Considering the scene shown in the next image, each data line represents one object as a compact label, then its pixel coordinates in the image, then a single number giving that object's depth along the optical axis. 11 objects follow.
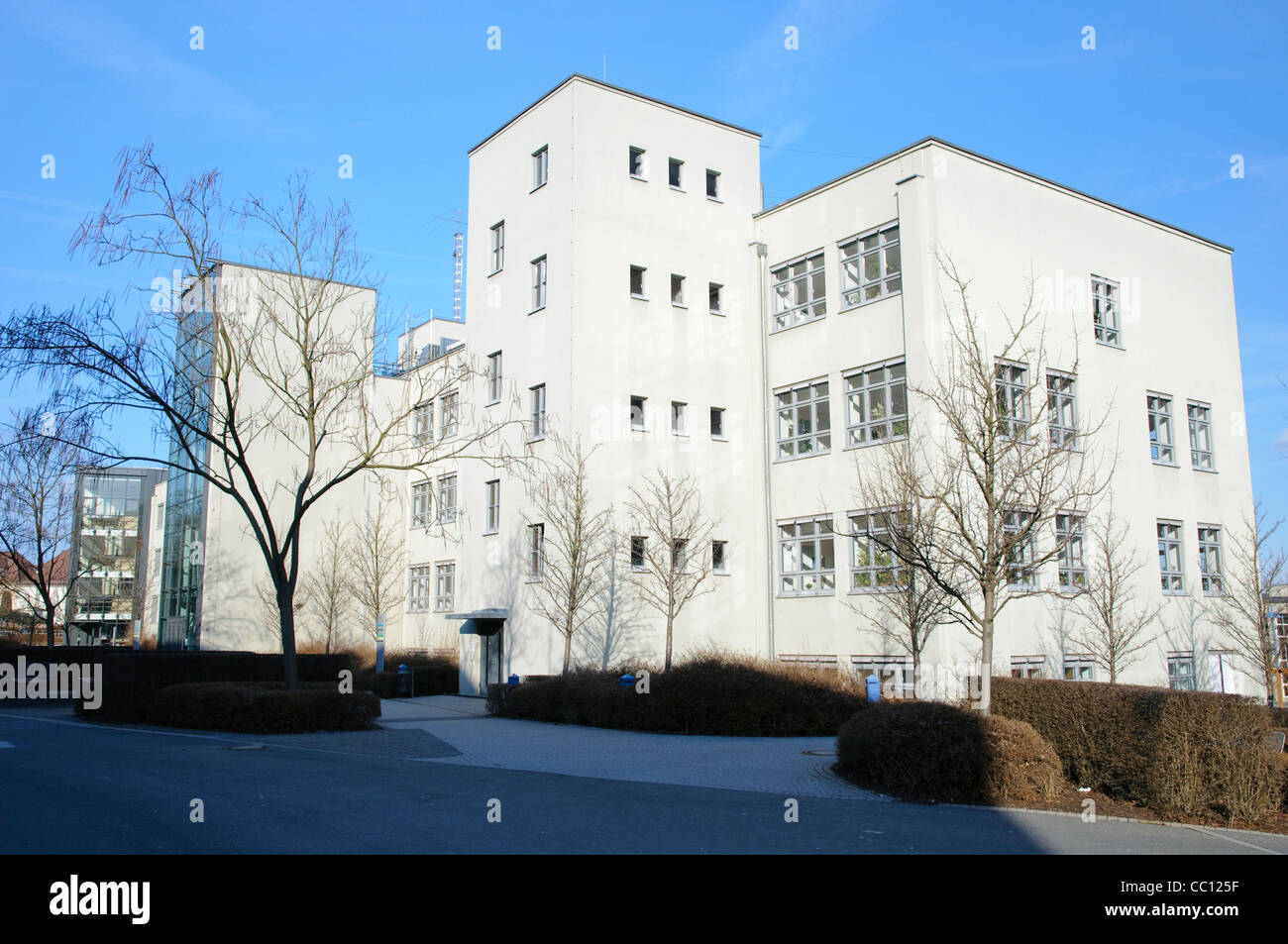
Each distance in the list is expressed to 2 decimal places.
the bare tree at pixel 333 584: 43.69
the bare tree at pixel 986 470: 14.05
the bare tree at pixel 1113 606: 25.92
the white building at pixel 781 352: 26.50
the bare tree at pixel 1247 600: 27.79
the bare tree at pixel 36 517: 36.09
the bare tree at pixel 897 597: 23.06
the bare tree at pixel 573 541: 27.70
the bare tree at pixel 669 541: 28.16
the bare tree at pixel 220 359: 19.50
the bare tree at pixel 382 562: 40.94
